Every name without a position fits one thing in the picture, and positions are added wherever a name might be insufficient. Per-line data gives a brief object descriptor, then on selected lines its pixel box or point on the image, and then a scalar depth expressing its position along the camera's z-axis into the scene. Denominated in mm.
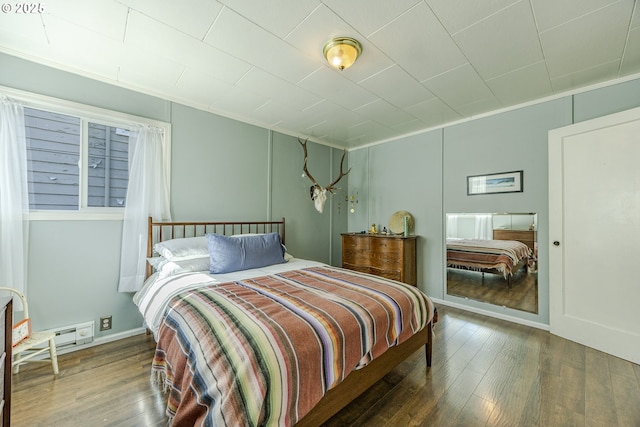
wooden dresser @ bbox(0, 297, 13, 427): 1078
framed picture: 3103
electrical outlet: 2508
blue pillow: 2512
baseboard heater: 2281
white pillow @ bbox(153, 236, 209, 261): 2512
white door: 2270
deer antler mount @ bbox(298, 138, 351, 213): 4023
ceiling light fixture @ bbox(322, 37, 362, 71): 1946
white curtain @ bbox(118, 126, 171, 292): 2580
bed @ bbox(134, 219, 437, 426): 1103
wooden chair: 1791
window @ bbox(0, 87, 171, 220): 2232
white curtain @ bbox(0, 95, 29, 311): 2025
